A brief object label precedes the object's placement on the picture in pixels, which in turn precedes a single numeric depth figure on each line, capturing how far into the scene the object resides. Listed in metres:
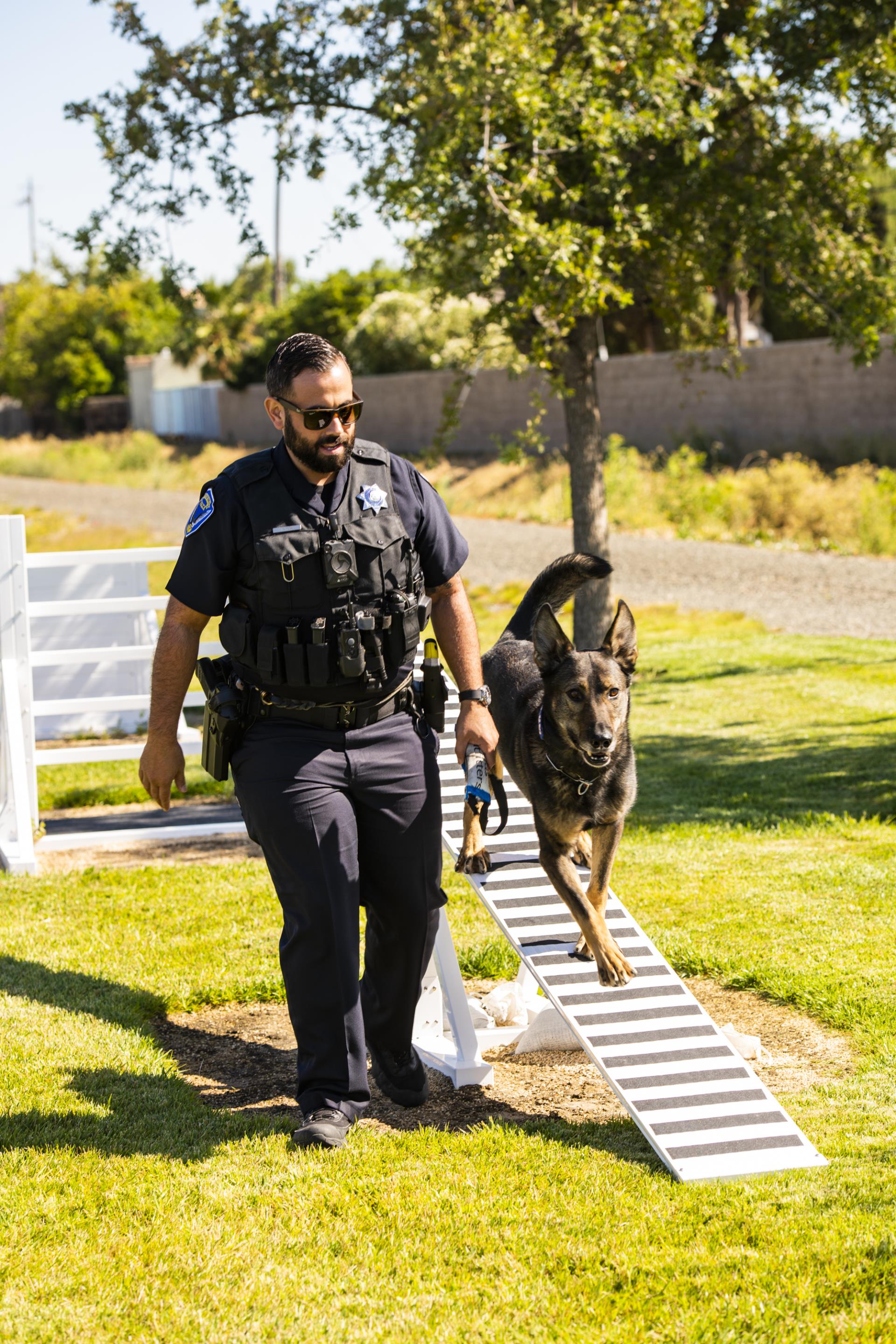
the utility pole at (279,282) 47.75
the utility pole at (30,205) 75.25
